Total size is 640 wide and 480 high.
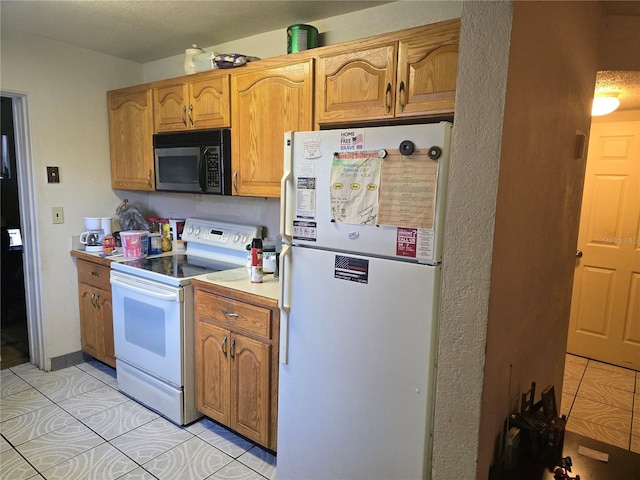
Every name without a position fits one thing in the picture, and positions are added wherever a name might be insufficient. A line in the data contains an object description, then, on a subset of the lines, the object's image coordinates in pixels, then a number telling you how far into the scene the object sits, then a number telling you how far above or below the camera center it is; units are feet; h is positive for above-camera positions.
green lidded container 7.38 +2.69
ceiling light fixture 8.61 +1.93
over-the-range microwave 8.39 +0.52
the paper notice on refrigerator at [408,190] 4.55 +0.02
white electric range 7.78 -2.64
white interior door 11.07 -1.42
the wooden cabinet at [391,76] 5.65 +1.69
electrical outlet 10.05 -0.80
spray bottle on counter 7.53 -1.34
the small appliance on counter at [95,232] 10.37 -1.22
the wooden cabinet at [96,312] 9.73 -3.10
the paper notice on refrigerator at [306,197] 5.47 -0.11
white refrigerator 4.65 -1.31
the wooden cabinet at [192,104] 8.33 +1.73
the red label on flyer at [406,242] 4.67 -0.57
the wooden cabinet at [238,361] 6.77 -3.00
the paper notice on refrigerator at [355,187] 4.94 +0.04
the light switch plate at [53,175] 9.89 +0.17
